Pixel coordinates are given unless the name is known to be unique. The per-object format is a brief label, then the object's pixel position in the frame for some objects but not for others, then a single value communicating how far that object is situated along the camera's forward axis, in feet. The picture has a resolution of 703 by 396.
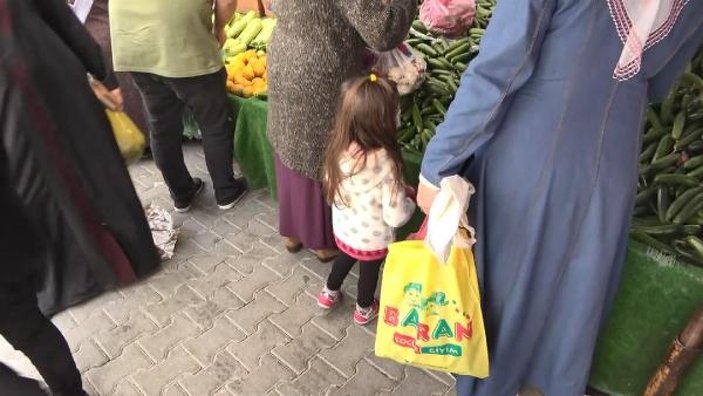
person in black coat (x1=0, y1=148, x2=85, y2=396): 5.47
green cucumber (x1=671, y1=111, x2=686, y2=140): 7.02
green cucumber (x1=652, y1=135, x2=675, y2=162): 7.16
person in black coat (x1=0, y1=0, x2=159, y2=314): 5.70
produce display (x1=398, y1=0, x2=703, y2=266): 6.47
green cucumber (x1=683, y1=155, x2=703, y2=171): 6.78
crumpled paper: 10.58
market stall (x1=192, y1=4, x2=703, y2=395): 6.40
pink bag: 9.59
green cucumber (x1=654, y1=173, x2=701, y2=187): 6.66
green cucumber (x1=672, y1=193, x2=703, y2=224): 6.44
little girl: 6.89
